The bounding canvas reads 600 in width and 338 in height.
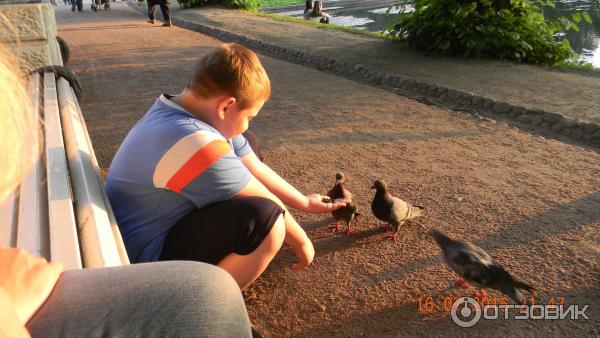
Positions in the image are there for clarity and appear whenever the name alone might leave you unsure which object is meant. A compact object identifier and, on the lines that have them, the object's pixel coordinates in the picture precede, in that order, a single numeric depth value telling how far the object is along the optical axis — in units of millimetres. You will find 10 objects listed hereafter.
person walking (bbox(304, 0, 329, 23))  17716
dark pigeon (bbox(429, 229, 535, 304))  2518
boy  2115
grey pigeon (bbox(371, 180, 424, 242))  3244
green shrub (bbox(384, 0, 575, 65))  8648
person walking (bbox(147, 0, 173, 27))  15117
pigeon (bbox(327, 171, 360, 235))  3305
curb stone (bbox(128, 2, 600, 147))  5293
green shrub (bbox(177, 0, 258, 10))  18875
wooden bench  1667
